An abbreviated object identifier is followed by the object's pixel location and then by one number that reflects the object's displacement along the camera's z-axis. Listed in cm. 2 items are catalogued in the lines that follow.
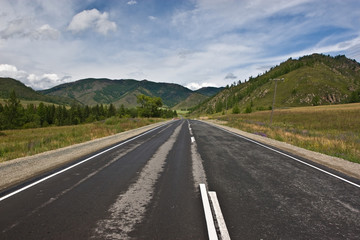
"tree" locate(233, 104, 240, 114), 8956
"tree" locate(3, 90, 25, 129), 5604
